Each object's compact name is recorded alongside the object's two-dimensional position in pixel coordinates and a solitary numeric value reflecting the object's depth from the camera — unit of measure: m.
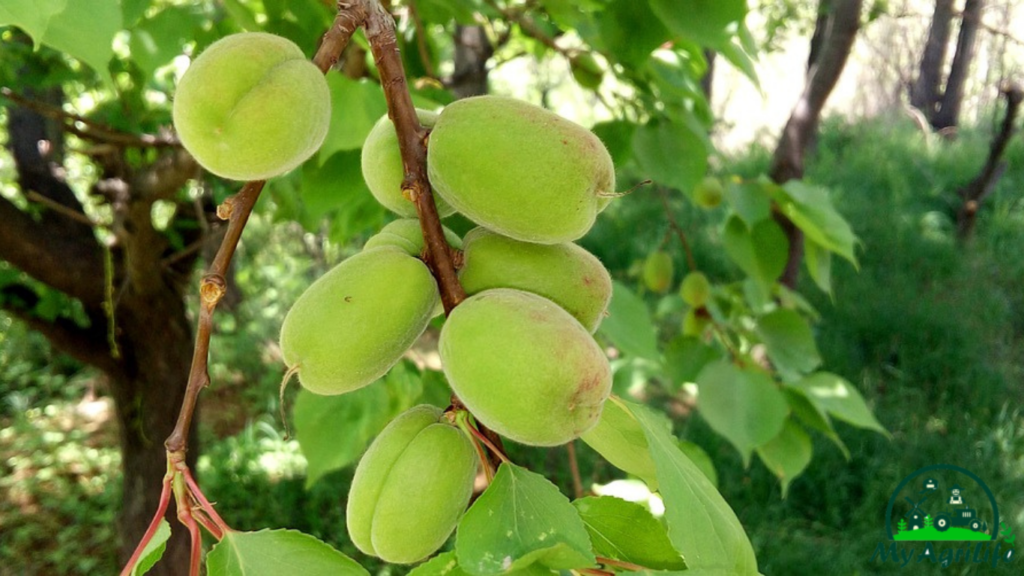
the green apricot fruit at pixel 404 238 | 0.25
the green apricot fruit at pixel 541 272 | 0.24
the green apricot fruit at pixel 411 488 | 0.23
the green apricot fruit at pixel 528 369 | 0.22
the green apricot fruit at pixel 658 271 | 0.76
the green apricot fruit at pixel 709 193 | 0.61
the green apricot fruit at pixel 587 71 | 0.55
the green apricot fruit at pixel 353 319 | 0.23
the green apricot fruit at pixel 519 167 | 0.23
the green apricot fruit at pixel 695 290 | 0.66
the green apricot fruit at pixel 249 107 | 0.23
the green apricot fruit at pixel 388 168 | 0.26
